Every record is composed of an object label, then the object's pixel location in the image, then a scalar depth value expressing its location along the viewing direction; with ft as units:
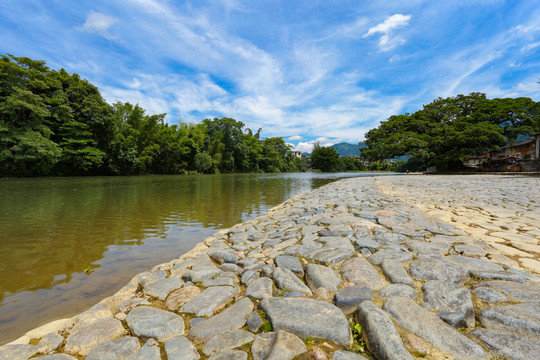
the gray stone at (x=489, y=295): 4.99
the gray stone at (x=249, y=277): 6.84
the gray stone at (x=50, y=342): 4.49
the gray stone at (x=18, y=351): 4.23
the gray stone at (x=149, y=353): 4.03
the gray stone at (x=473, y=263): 6.50
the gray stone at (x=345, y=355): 3.73
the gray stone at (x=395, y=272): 6.06
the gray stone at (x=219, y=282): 6.68
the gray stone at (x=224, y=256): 8.68
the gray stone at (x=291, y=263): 7.06
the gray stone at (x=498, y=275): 5.77
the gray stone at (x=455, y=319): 4.27
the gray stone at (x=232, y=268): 7.58
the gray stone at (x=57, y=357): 4.10
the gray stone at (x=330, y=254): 7.53
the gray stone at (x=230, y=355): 3.85
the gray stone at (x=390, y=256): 7.41
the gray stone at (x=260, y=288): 5.95
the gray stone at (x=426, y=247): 7.99
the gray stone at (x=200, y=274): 7.19
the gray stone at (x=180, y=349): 4.01
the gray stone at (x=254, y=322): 4.67
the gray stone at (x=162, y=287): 6.50
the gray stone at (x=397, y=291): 5.42
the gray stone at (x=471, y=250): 7.59
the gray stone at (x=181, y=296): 5.89
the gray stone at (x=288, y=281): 6.08
